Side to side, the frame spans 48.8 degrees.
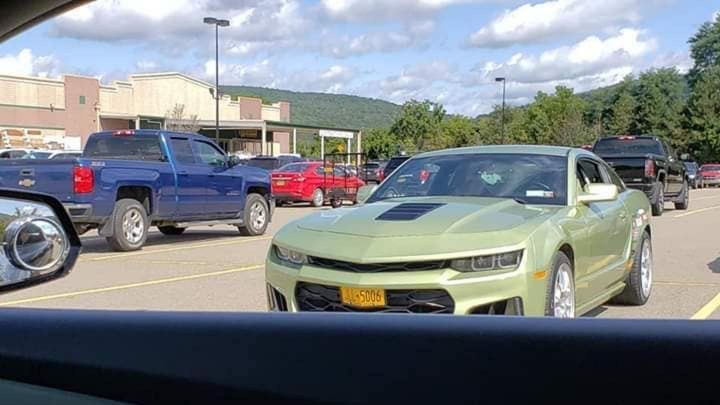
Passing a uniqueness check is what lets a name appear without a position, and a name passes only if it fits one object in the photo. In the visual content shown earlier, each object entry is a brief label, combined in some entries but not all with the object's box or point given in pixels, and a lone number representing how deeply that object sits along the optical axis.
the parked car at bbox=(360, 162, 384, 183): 26.59
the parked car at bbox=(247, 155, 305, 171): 31.72
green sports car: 4.72
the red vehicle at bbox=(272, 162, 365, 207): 23.00
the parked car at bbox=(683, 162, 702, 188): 38.12
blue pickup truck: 10.70
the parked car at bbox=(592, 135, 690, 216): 18.52
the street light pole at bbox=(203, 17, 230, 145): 29.86
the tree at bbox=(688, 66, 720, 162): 46.91
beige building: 44.19
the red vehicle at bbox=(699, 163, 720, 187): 46.16
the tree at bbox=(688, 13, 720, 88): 49.94
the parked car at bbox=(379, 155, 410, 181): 19.02
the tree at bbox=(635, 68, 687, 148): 43.38
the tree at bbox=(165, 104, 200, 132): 49.28
